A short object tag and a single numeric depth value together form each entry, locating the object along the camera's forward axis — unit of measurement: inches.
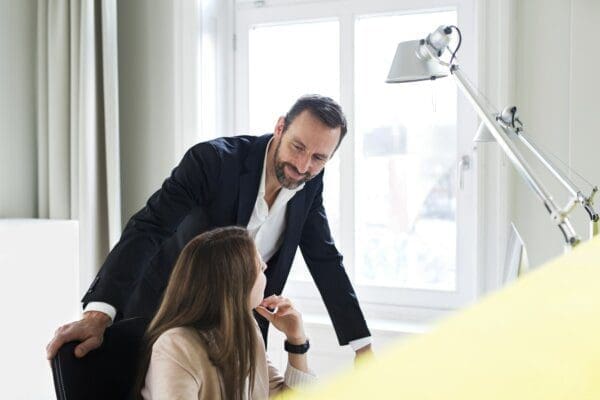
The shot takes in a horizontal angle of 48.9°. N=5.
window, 97.0
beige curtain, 101.3
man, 64.1
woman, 50.7
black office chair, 47.3
